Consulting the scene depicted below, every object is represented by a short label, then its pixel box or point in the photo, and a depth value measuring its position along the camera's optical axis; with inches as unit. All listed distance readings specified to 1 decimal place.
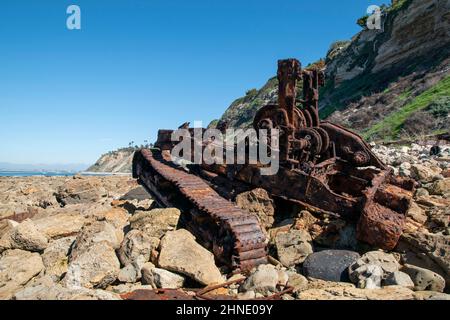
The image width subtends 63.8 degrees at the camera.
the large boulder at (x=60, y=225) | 183.9
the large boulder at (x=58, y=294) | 99.6
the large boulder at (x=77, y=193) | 329.1
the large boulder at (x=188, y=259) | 132.6
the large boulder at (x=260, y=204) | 185.9
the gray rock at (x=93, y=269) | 129.6
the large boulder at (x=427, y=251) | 130.8
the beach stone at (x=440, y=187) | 212.8
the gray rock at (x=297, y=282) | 124.7
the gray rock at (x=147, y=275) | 131.8
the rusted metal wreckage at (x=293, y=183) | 147.9
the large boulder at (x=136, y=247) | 145.9
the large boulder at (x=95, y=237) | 149.3
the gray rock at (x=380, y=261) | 131.4
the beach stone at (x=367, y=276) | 121.0
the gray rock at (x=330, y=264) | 134.0
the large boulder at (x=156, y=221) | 161.8
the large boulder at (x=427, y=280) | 118.7
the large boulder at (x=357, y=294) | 109.9
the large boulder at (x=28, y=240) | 161.6
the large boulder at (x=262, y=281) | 121.9
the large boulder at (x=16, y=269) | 128.7
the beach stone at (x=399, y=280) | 119.6
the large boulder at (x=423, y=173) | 245.7
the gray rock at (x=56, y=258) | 145.2
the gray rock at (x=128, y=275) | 135.4
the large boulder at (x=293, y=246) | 148.8
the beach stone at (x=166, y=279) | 129.9
